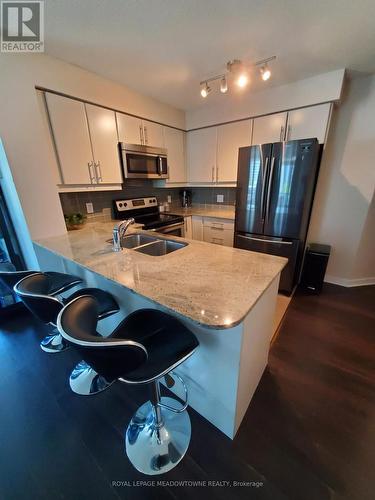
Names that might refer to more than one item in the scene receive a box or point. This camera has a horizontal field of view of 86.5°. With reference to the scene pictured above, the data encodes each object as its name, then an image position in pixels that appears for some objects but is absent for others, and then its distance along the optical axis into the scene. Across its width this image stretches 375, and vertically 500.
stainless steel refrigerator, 2.14
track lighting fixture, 1.60
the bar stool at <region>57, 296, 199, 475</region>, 0.68
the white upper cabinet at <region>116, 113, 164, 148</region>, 2.38
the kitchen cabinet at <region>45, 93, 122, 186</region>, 1.91
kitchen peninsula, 0.87
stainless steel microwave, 2.44
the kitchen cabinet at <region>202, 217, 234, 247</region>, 2.97
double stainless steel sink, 1.80
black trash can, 2.53
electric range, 2.71
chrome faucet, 1.52
